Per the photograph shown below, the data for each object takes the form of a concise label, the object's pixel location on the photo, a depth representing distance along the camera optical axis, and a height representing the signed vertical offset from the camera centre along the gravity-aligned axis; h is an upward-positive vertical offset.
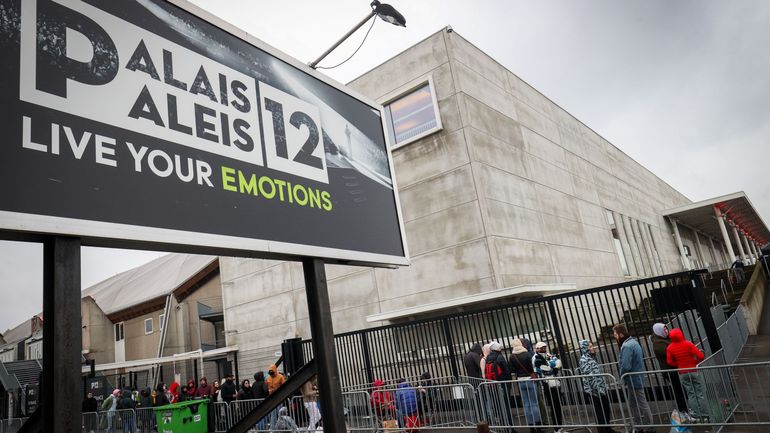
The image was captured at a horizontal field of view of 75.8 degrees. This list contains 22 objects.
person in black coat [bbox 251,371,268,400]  13.89 -0.65
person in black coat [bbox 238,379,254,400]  15.13 -0.81
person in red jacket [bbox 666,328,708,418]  8.03 -1.19
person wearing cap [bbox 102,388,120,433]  16.75 -0.70
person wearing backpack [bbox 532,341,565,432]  9.07 -1.20
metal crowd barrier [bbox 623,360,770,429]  7.85 -1.75
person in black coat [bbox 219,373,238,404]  15.48 -0.69
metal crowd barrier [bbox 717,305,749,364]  12.01 -1.39
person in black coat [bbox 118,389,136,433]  16.69 -0.86
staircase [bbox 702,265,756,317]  22.10 -0.15
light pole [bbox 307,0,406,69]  6.84 +4.44
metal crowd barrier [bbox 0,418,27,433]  20.56 -0.80
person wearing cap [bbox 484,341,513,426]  9.95 -0.86
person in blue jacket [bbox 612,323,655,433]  8.23 -1.22
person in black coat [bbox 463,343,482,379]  11.73 -0.79
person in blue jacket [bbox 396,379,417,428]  10.39 -1.32
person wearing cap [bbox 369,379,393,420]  10.66 -1.28
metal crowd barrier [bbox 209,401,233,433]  14.68 -1.33
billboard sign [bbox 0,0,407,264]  2.60 +1.51
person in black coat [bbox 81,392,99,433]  16.61 -0.78
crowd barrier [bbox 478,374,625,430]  8.72 -1.58
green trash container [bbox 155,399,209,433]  14.04 -1.13
